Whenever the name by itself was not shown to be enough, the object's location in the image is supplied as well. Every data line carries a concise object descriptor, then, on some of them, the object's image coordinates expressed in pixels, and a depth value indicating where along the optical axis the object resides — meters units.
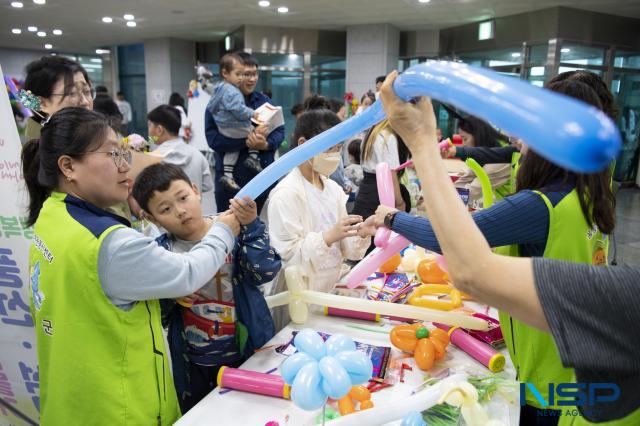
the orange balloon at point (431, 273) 2.11
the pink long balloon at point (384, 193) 1.65
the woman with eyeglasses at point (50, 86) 1.89
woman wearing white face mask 1.84
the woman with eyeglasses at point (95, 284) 1.12
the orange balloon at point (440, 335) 1.50
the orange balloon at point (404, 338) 1.50
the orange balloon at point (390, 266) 2.22
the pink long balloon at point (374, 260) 1.66
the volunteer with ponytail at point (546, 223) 1.15
